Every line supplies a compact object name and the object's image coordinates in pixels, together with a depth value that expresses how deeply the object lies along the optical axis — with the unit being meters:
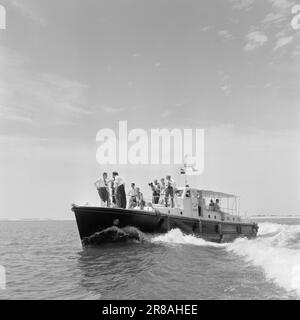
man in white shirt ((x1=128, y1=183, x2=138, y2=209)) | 22.08
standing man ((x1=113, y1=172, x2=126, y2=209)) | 20.03
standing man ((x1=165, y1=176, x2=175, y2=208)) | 22.63
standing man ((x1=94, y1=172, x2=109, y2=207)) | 20.40
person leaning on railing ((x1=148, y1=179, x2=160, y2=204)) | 23.62
